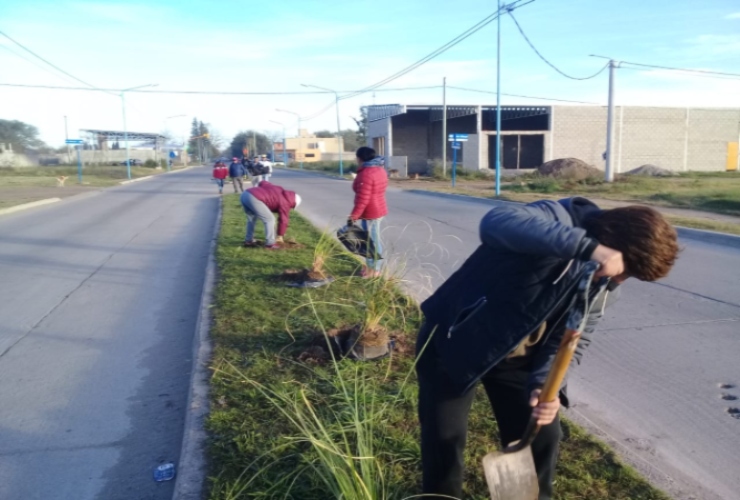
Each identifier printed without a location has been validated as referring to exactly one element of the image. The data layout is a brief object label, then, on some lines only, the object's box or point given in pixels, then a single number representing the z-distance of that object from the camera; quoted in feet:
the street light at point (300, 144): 346.83
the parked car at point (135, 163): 265.62
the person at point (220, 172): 84.38
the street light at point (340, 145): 159.51
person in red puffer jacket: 26.16
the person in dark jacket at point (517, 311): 6.84
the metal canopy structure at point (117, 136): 272.02
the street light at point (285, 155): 314.76
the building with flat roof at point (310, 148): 339.16
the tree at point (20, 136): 281.95
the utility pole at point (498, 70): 72.91
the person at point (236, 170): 78.69
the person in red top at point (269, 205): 31.40
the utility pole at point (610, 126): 94.79
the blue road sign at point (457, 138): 100.36
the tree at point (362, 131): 201.23
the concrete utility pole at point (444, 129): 114.51
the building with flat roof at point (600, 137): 141.59
